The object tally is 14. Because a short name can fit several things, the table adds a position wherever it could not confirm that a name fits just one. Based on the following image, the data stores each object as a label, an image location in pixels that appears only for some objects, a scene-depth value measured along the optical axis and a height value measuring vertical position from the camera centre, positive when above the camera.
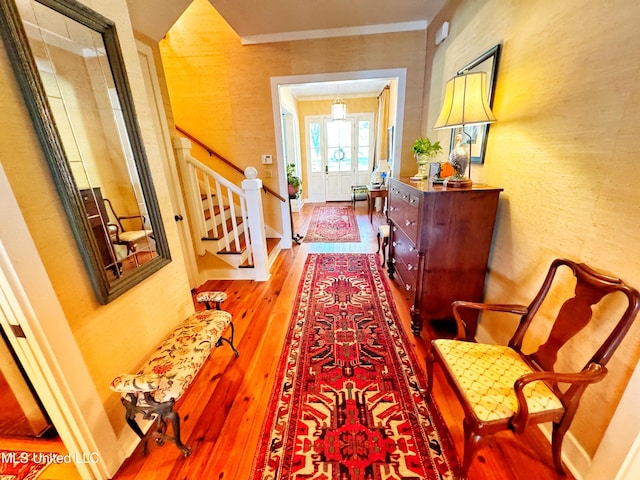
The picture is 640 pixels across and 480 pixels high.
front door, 6.91 -0.01
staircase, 2.76 -0.74
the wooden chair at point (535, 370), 0.93 -1.00
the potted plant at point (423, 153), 2.24 -0.02
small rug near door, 4.52 -1.41
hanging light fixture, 4.99 +0.86
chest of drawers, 1.64 -0.62
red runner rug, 1.20 -1.44
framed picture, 1.68 +0.40
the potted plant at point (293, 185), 4.36 -0.49
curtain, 5.52 +0.62
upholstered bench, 1.10 -1.02
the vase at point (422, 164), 2.33 -0.12
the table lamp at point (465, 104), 1.54 +0.27
